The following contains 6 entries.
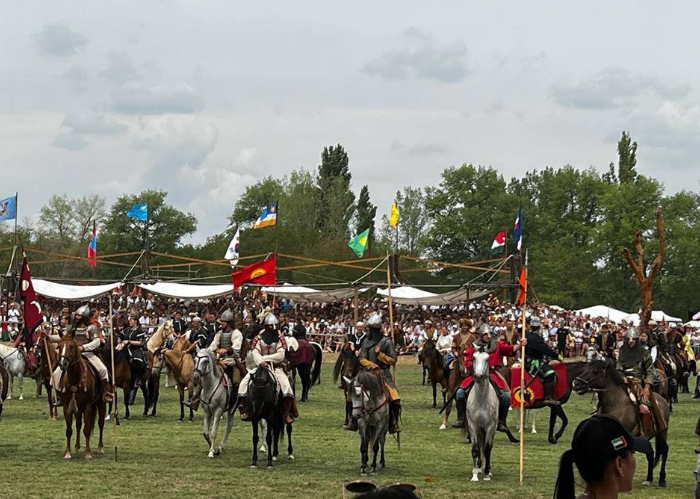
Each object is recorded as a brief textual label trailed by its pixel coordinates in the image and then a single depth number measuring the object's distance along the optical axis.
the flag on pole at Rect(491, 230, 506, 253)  55.81
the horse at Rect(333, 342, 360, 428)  24.14
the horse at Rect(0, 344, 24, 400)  29.99
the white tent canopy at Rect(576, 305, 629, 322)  62.19
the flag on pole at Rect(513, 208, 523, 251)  54.57
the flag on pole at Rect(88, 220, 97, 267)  55.48
